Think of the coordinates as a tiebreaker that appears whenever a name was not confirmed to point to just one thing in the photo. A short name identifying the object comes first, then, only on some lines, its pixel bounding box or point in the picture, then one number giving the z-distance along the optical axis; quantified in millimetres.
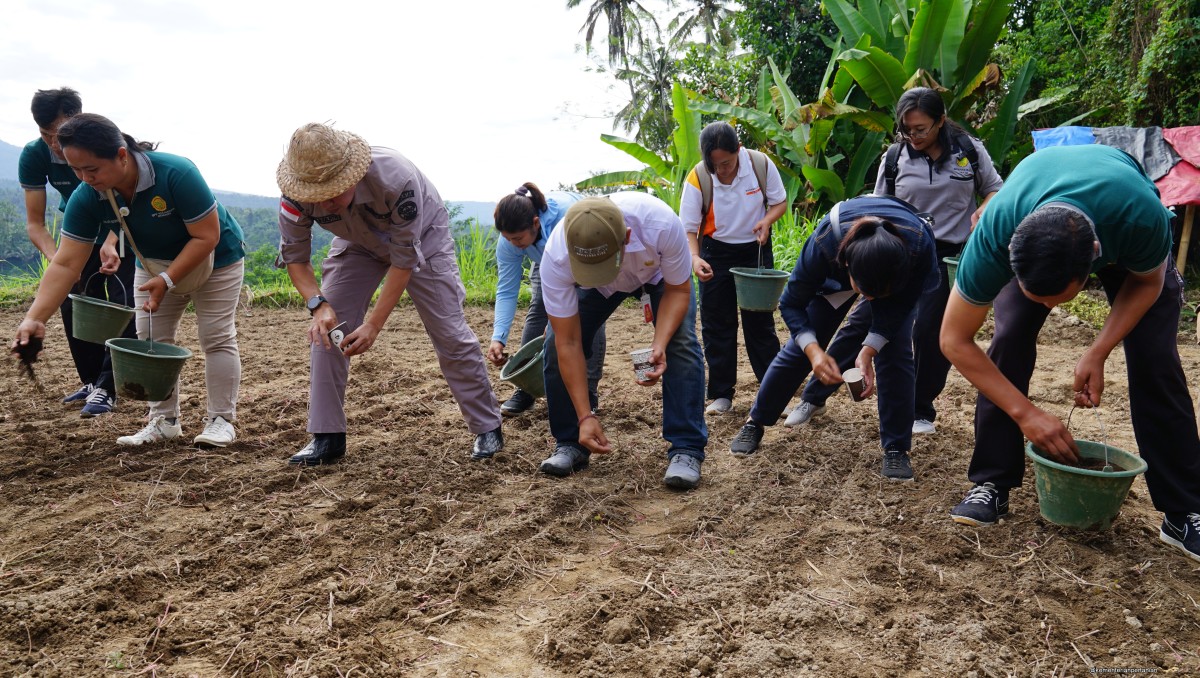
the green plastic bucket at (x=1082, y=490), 2383
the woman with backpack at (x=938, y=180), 3672
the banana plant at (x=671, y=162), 9094
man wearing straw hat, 3000
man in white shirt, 2723
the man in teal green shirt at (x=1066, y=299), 2037
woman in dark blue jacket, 2754
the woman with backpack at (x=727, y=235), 4211
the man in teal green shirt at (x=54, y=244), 3883
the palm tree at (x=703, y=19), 27109
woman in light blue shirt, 3773
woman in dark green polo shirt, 3217
